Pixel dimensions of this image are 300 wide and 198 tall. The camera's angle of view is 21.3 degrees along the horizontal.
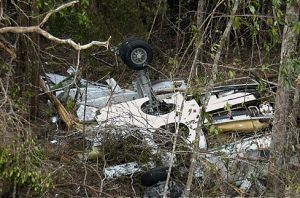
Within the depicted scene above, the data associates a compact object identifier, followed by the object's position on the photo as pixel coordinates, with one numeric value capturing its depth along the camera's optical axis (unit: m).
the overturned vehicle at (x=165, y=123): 9.88
